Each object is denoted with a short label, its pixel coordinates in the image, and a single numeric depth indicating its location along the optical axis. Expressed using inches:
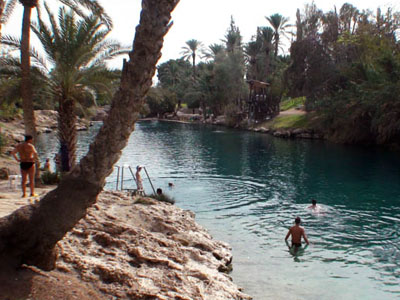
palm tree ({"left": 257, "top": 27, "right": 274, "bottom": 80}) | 3218.5
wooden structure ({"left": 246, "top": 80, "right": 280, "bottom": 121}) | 2672.2
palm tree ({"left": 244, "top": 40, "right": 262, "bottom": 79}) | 3260.3
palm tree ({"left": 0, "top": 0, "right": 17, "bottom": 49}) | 677.9
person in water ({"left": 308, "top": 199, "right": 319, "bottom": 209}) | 779.3
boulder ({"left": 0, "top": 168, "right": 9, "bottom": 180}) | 797.1
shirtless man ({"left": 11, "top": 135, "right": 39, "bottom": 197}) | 518.0
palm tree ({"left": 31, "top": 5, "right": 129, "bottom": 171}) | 756.0
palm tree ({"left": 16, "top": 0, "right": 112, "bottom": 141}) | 677.8
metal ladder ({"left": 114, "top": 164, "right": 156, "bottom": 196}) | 772.7
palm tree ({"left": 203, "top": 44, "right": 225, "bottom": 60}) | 3528.5
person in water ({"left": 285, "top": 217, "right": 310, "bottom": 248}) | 598.2
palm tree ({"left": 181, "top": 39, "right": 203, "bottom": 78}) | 4163.4
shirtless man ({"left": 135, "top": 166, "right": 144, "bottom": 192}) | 834.8
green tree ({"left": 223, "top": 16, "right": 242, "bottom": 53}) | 3523.6
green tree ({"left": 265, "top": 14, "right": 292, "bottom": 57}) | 3230.6
